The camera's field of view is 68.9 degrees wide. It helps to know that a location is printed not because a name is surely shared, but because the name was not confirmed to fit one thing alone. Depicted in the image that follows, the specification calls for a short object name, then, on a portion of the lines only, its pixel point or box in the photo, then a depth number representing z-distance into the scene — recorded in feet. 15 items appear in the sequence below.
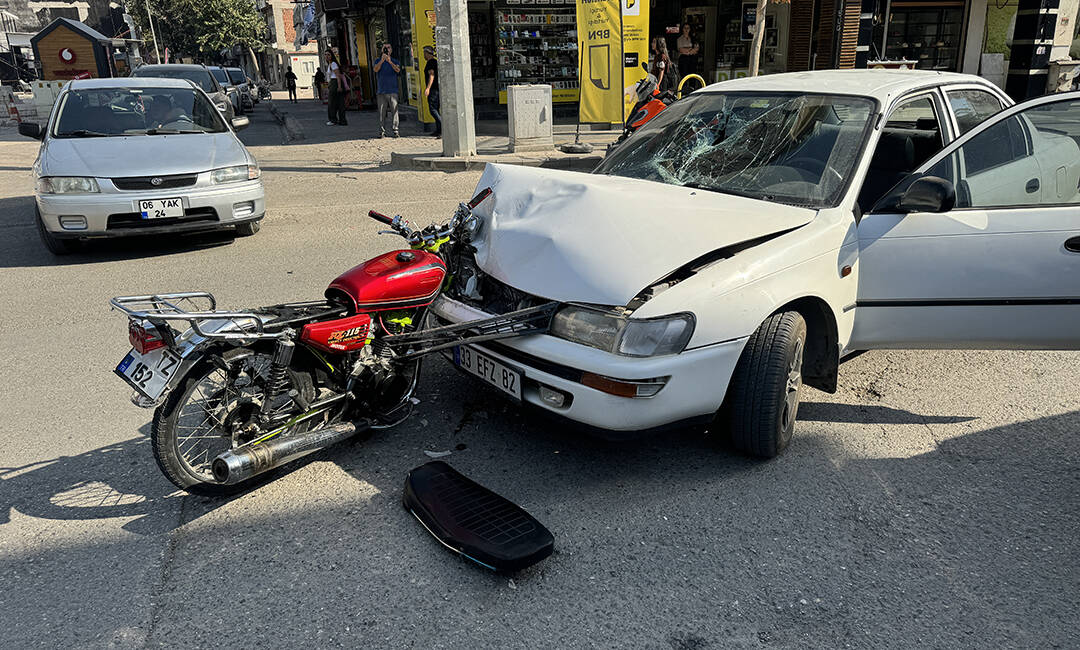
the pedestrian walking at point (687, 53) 59.72
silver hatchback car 23.36
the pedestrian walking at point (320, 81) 95.79
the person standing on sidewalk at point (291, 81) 110.01
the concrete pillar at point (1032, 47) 61.93
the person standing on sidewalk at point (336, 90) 63.67
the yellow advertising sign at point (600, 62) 49.57
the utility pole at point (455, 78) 41.29
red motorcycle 10.64
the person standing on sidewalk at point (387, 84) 53.67
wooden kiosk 90.38
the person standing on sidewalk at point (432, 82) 53.11
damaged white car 10.79
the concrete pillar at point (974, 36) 66.44
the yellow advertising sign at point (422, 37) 58.39
